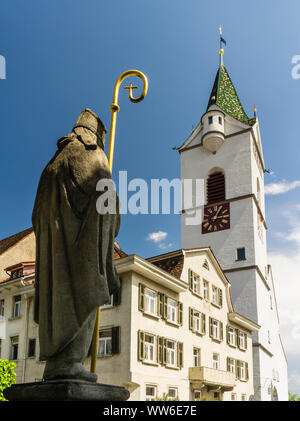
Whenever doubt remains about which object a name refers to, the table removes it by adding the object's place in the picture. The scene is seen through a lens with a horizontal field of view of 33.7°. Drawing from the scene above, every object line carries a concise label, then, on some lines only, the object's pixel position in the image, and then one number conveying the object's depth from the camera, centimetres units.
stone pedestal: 423
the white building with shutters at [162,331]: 2409
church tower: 4419
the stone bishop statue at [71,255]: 473
